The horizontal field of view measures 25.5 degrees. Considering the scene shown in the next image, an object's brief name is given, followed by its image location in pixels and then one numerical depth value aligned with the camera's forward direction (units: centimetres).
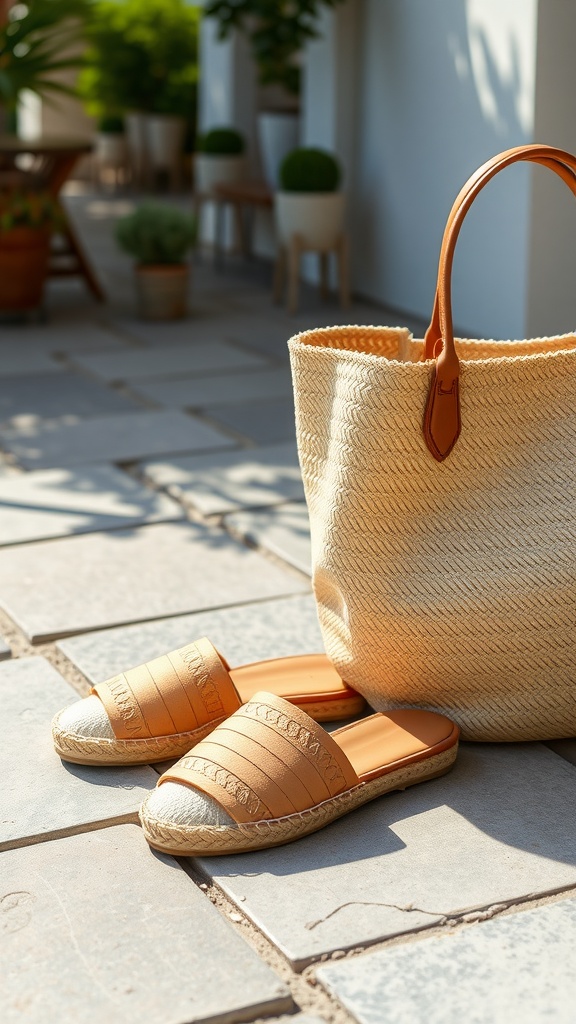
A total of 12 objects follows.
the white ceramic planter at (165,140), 1209
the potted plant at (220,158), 805
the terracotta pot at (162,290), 618
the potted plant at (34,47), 513
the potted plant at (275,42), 666
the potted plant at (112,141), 1255
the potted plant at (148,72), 1221
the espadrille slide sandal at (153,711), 200
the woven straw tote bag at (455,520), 194
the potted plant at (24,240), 585
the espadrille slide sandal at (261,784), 177
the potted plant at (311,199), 634
